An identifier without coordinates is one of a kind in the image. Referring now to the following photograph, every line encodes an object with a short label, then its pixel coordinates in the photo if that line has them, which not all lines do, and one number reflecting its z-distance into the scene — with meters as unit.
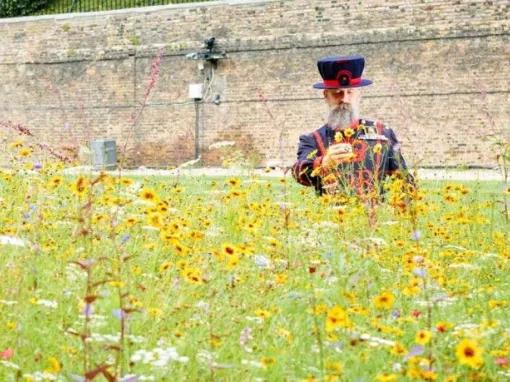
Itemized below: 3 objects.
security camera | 20.80
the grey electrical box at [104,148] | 20.91
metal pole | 21.09
